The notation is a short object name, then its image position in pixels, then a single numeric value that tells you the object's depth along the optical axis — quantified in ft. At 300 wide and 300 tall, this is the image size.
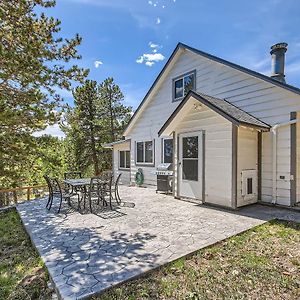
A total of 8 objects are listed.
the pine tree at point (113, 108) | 71.87
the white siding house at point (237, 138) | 20.49
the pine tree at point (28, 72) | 17.43
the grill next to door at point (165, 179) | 30.35
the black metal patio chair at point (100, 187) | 21.39
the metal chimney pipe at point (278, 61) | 24.71
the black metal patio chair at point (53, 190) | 21.35
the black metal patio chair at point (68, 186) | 24.07
